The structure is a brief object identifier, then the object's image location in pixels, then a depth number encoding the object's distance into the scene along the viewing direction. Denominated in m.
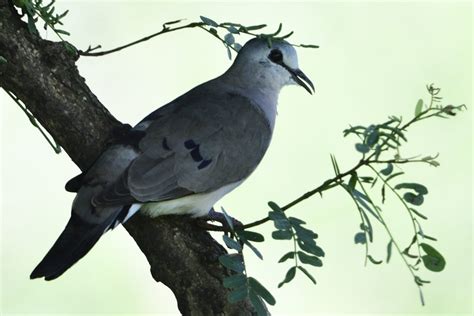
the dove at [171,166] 6.26
